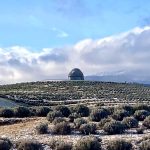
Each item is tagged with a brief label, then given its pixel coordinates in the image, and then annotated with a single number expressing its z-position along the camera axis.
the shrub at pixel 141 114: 48.59
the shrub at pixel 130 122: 42.94
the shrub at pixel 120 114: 47.06
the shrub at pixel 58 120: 43.77
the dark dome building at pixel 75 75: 183.94
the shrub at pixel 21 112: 53.91
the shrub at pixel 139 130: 40.28
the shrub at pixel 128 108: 53.91
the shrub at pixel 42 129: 40.91
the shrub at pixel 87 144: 33.68
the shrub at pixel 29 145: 34.19
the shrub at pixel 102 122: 42.84
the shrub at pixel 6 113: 53.53
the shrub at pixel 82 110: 51.71
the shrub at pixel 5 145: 34.34
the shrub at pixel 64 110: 51.56
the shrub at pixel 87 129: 40.61
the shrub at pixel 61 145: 33.88
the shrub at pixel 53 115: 47.00
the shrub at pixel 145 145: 33.12
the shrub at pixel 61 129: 40.69
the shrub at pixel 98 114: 46.66
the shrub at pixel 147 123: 43.06
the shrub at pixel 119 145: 33.78
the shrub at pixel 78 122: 42.47
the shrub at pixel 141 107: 56.00
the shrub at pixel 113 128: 40.41
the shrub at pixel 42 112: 54.12
